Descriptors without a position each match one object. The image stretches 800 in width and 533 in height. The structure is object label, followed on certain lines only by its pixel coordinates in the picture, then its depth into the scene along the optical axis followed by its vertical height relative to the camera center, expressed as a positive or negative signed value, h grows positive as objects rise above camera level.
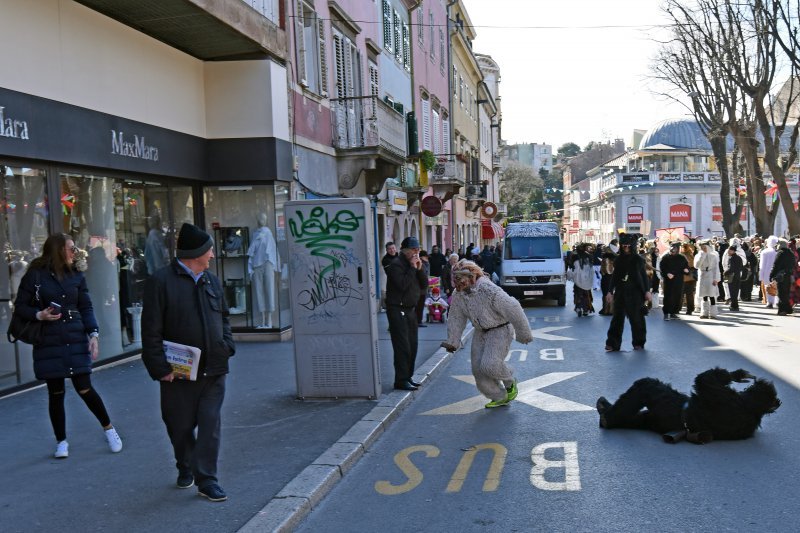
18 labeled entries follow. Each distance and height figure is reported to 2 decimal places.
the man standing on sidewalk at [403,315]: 9.43 -1.02
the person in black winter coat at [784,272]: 18.02 -1.19
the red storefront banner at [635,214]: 83.06 +0.99
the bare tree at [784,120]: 23.48 +3.38
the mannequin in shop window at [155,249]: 13.06 -0.19
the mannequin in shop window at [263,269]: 14.60 -0.64
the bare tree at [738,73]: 26.14 +5.23
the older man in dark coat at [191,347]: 5.21 -0.73
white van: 22.77 -1.14
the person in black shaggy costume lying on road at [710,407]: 6.58 -1.57
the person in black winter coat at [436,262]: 23.02 -0.94
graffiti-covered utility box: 8.68 -0.76
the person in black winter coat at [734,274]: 19.72 -1.32
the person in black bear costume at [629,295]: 12.74 -1.15
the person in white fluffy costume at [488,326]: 8.29 -1.04
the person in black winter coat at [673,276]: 17.48 -1.18
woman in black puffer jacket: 6.36 -0.69
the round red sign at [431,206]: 25.02 +0.74
